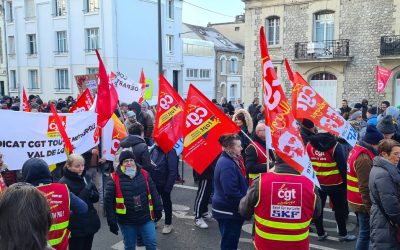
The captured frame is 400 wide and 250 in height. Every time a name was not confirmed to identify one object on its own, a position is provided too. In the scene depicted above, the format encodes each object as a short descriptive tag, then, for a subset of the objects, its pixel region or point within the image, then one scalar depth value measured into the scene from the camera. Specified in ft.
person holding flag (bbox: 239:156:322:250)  11.46
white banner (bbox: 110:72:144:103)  32.27
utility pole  48.74
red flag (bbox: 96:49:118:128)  20.66
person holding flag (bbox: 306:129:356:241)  18.69
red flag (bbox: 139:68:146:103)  39.44
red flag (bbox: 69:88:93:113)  24.41
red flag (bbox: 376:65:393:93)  43.79
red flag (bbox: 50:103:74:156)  16.88
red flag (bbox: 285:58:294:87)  22.54
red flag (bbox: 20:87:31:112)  27.18
